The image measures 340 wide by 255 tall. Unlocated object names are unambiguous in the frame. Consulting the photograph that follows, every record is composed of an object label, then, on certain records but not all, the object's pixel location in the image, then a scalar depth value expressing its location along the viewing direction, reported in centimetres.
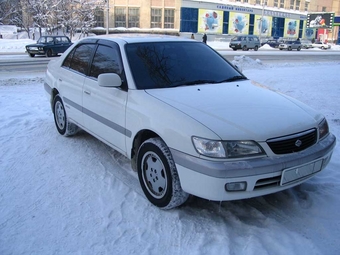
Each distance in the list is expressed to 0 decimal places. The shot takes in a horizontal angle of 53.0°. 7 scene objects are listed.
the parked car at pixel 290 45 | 4400
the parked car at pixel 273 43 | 4842
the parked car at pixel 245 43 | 3797
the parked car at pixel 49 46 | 2344
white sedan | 290
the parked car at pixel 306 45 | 5109
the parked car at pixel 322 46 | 5319
